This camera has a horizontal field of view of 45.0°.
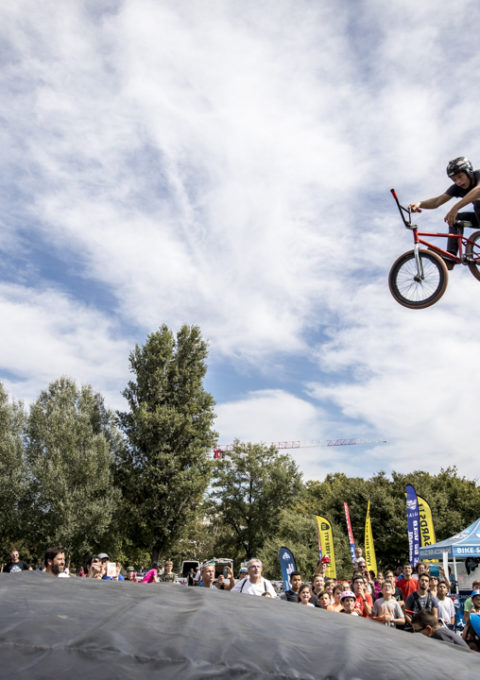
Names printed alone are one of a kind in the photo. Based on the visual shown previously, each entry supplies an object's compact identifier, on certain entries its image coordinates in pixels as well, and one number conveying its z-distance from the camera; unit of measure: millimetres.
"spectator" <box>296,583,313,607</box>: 8227
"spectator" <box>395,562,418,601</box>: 11000
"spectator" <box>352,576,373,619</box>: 8797
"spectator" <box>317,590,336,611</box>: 8533
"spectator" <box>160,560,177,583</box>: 12883
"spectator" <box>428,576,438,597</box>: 9195
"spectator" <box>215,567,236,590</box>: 9374
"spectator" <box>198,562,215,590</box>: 8578
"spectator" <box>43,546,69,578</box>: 7086
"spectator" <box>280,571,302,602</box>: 8630
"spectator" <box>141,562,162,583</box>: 10736
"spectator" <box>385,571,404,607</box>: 9196
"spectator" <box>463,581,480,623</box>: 9816
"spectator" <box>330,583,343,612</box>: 8559
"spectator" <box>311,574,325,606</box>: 9542
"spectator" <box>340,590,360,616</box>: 8039
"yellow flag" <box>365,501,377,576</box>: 23020
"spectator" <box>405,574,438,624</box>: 8938
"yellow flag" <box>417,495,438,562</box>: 18531
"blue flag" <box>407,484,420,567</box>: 17812
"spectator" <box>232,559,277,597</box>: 8000
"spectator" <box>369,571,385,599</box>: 12470
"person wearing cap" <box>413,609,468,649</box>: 6246
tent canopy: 17656
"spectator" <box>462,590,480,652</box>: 6879
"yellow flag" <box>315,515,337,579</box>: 22828
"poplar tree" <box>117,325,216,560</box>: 30641
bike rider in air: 7809
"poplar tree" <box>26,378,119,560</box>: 28766
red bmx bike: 8461
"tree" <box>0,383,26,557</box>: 28453
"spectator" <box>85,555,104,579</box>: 8992
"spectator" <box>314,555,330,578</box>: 10366
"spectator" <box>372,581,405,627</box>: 8109
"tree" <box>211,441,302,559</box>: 53875
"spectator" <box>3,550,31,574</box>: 11059
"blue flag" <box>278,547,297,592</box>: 16109
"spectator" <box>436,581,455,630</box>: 9273
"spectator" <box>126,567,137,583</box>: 14077
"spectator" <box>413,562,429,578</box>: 9477
